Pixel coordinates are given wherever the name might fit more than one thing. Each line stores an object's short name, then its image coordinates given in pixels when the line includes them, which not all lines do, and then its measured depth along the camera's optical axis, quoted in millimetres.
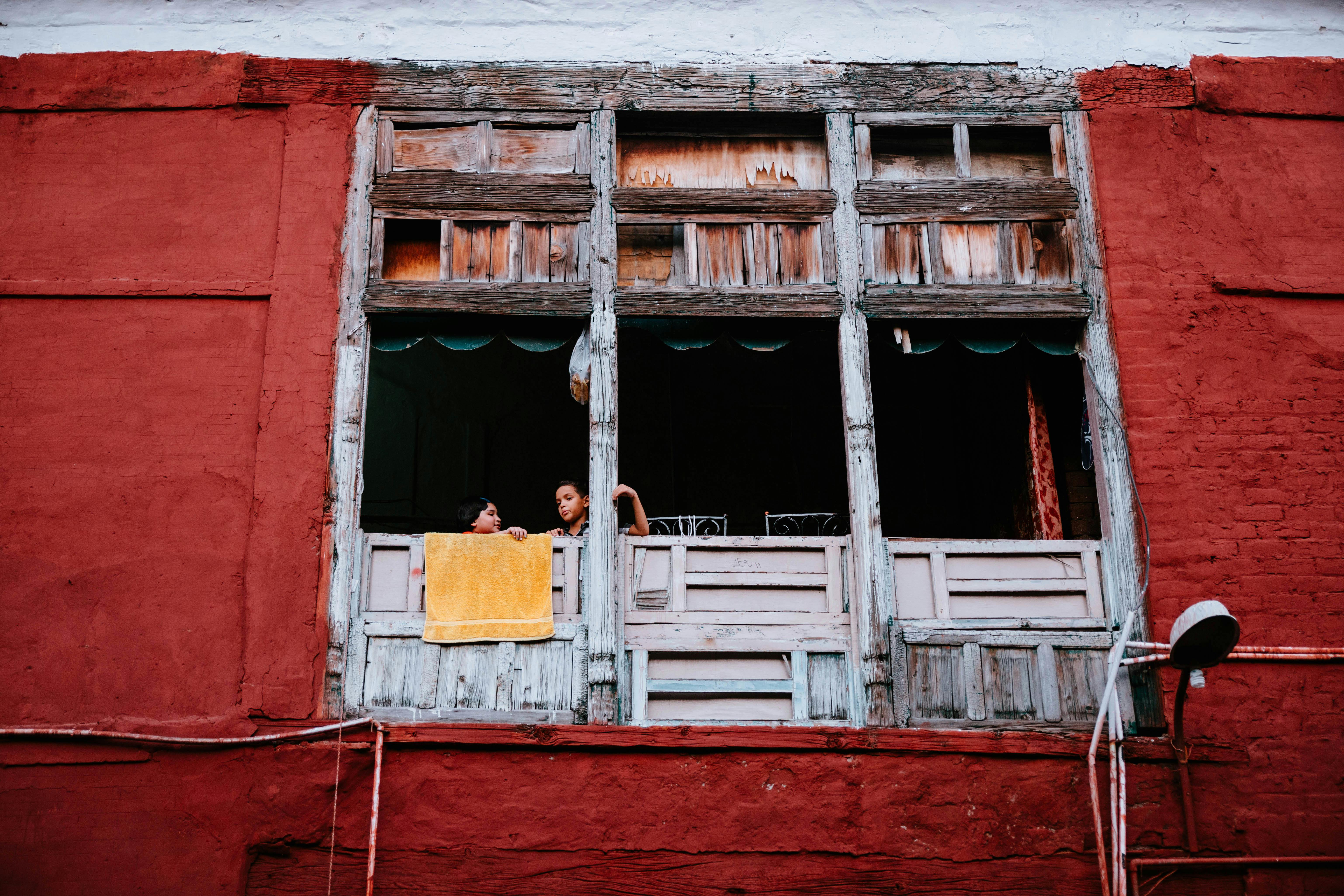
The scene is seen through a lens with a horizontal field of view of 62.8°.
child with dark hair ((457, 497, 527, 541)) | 6410
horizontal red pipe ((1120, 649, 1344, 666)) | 5941
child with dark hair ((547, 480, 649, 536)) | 6355
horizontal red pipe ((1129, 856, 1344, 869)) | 5707
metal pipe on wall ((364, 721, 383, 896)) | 5602
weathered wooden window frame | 6141
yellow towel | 6094
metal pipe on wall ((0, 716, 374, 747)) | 5840
